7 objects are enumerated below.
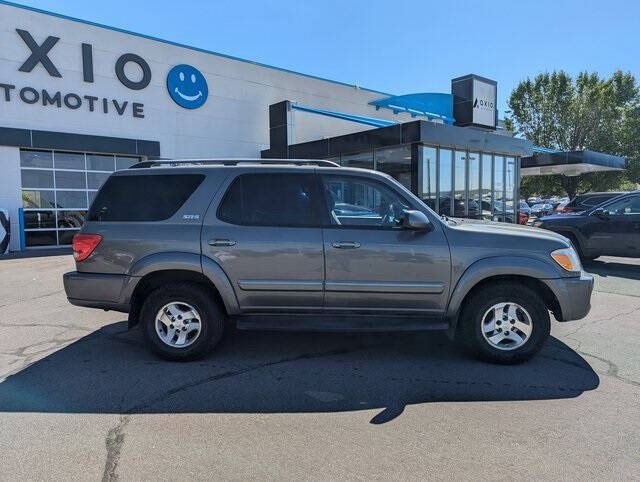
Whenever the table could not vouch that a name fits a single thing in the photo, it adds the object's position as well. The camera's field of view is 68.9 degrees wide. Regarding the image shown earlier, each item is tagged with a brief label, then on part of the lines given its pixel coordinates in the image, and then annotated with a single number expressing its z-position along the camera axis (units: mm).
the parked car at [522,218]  17969
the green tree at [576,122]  29297
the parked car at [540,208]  35356
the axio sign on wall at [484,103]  20469
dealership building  14414
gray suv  4434
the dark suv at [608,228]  9734
